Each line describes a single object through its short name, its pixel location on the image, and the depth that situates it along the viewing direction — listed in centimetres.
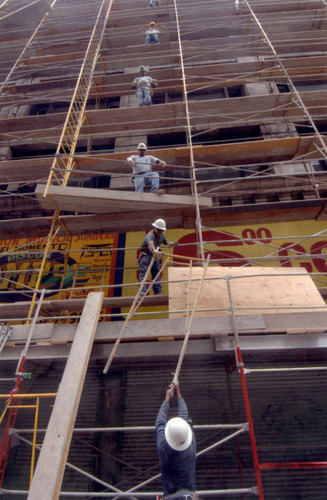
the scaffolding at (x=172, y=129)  660
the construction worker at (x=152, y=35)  1137
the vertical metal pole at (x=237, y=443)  439
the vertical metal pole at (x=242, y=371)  299
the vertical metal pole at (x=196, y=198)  520
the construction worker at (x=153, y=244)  548
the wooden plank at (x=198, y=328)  383
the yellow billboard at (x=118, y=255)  727
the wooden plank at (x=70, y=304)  516
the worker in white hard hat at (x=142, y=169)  636
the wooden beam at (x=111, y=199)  589
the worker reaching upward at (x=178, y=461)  270
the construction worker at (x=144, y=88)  912
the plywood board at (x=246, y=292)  430
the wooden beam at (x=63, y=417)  251
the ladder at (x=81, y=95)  671
